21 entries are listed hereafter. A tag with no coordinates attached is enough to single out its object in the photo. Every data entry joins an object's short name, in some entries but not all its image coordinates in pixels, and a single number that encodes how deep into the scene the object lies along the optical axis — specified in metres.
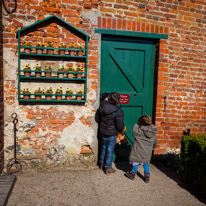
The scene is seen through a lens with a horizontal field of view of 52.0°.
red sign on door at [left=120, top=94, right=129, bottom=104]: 4.66
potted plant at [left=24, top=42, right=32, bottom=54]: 3.92
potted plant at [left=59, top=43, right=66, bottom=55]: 4.06
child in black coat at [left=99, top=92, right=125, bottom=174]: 4.00
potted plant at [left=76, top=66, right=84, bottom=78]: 4.16
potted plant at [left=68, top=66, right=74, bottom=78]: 4.13
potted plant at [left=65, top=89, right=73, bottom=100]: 4.12
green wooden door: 4.54
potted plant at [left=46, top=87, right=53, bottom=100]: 4.04
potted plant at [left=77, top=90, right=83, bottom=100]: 4.18
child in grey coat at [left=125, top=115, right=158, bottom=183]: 3.76
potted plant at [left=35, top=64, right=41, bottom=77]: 3.98
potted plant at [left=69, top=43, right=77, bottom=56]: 4.09
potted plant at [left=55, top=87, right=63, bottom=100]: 4.07
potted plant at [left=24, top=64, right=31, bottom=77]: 3.93
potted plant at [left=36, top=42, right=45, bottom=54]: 3.96
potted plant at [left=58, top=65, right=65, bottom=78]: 4.08
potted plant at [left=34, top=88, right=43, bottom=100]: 3.99
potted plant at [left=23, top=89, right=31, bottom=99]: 3.95
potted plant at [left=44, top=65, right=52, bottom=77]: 4.01
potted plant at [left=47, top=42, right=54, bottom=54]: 4.01
